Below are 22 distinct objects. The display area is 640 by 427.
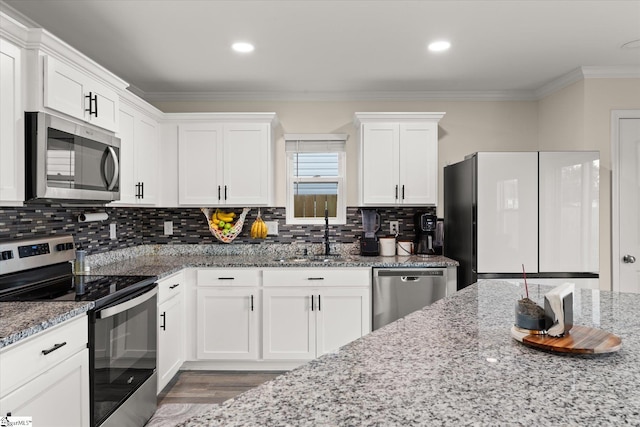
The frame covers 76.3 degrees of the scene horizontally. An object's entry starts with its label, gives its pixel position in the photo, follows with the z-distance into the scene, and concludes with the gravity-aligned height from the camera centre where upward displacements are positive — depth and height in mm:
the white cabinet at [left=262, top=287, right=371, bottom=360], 3359 -879
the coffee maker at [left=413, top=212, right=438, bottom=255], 3846 -187
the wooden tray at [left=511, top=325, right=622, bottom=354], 1154 -379
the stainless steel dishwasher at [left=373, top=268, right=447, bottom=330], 3359 -631
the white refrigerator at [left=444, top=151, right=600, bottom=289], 3080 -18
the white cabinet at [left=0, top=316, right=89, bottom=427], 1462 -653
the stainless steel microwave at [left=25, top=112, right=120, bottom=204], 1979 +285
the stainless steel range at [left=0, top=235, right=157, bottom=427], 2029 -556
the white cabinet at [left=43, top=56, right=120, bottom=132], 2070 +677
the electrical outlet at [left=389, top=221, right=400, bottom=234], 4047 -124
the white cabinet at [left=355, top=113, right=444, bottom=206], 3729 +492
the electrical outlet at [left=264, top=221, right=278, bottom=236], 4016 -143
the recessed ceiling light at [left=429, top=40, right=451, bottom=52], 2834 +1193
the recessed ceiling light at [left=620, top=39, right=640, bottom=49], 2840 +1197
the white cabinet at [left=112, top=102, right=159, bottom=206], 3014 +456
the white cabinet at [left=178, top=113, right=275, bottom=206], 3686 +466
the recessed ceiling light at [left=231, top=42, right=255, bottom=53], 2867 +1192
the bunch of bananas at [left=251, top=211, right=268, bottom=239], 3863 -150
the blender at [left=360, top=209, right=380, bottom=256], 3871 -103
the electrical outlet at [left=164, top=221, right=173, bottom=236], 4016 -144
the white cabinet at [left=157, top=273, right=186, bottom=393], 2861 -849
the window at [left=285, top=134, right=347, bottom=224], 4078 +337
